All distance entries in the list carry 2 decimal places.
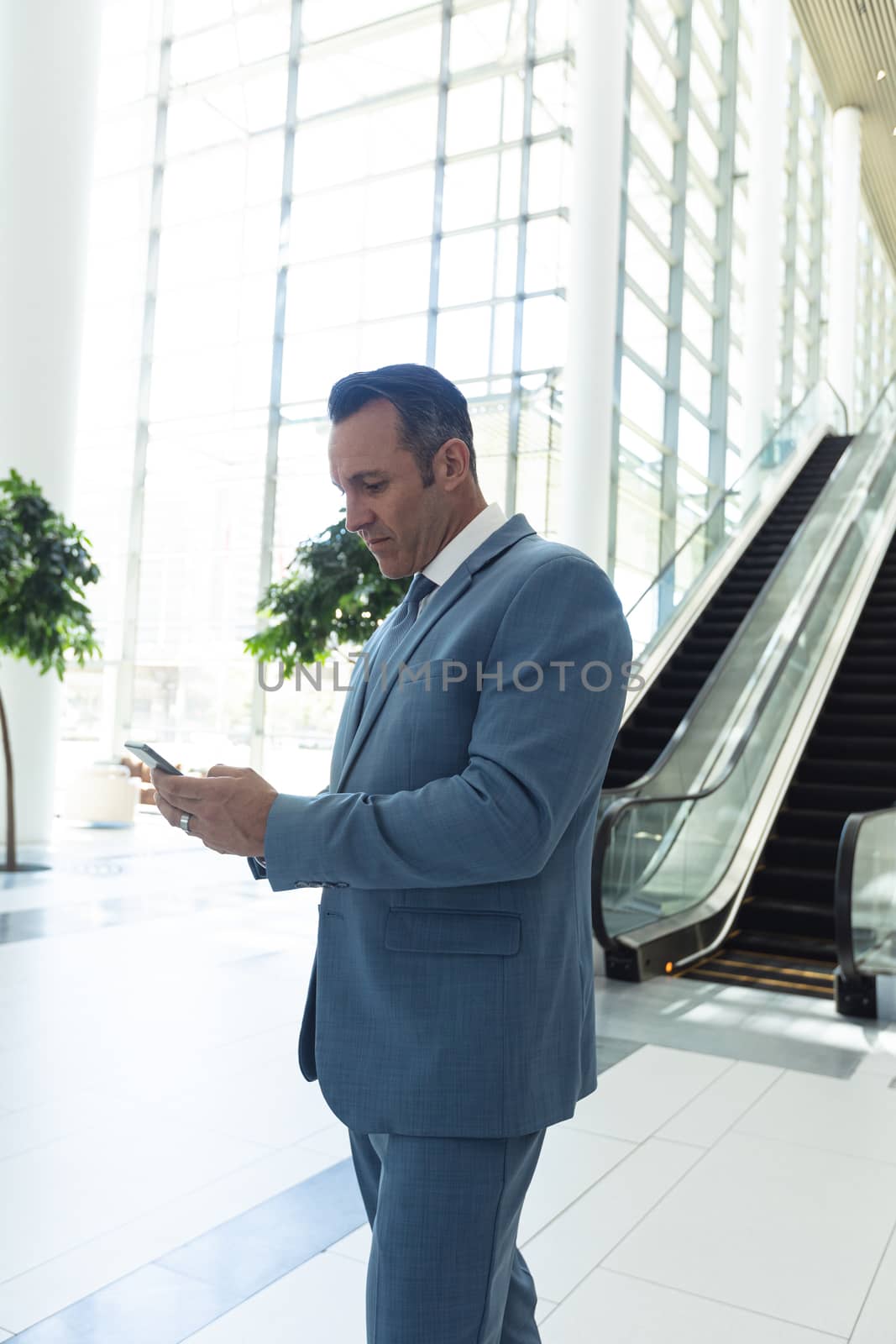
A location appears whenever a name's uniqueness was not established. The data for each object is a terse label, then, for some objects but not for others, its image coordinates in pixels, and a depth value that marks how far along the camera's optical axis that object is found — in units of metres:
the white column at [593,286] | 12.07
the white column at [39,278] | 10.69
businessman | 1.29
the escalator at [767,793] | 7.08
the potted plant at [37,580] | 8.91
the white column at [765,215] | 18.44
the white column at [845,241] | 26.14
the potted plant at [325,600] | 8.75
